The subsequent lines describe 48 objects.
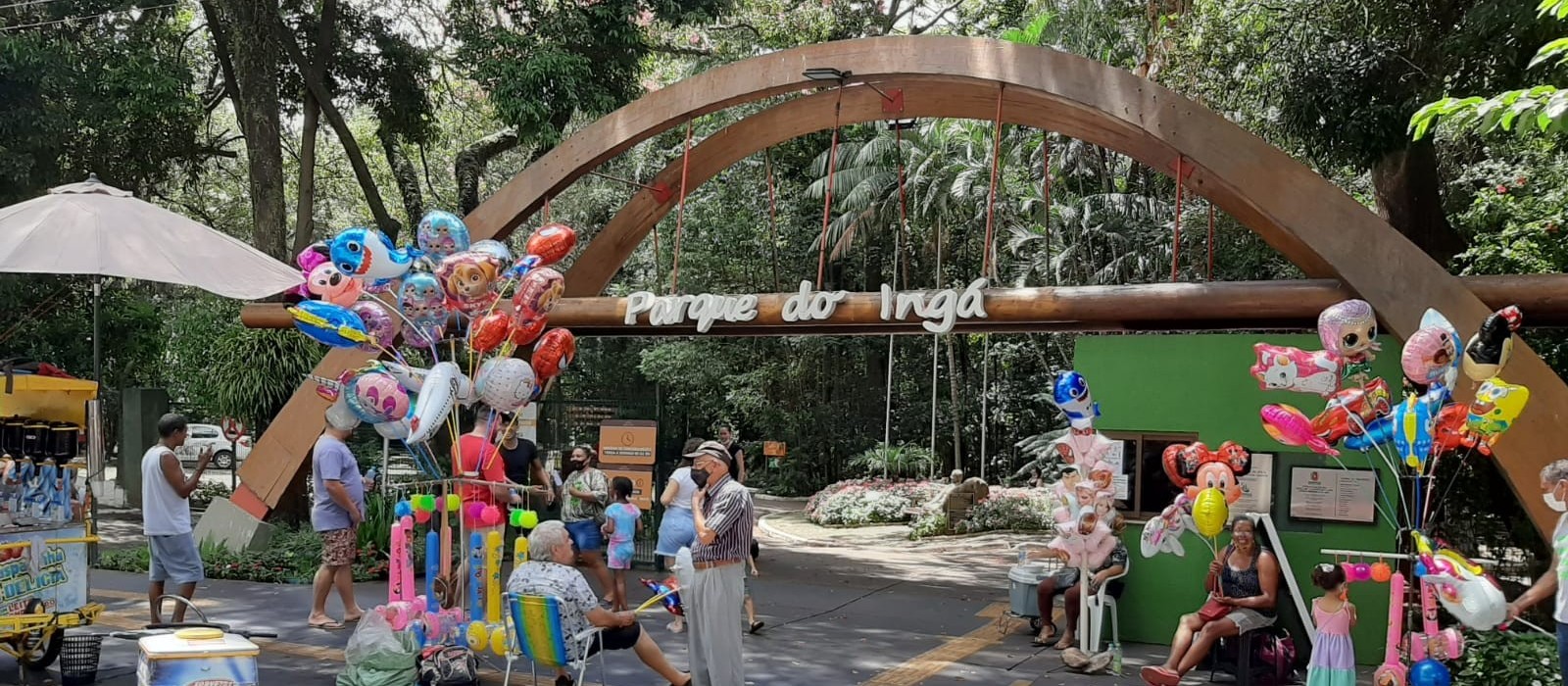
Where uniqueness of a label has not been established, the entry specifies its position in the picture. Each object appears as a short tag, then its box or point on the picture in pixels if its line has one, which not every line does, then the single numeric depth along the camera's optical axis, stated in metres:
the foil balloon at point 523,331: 7.98
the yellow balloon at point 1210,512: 7.60
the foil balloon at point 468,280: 7.74
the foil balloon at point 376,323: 7.75
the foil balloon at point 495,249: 8.12
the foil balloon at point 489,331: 7.87
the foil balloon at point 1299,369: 6.93
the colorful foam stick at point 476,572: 7.88
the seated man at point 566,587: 6.59
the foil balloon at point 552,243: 8.62
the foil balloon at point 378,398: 7.26
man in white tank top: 8.34
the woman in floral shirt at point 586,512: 9.99
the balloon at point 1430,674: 6.43
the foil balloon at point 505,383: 7.73
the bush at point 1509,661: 7.45
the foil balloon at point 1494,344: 6.43
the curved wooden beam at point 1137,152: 8.16
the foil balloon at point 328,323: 7.34
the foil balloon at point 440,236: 8.10
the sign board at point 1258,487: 8.97
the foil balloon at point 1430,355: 6.53
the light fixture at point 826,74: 10.39
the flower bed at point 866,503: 19.28
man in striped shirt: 7.05
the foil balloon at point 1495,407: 6.29
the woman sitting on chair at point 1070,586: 8.66
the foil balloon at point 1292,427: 7.01
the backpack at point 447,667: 7.38
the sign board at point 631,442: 12.65
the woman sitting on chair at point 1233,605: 7.77
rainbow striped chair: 6.55
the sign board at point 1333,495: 8.71
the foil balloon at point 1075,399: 8.12
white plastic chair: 8.41
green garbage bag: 7.21
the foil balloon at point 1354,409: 6.84
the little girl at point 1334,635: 6.76
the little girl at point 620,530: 9.38
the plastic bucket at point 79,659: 7.33
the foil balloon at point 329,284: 7.55
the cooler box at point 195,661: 5.78
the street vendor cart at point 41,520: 7.26
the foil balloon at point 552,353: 8.37
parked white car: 25.38
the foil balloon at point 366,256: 7.46
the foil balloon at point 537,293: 7.95
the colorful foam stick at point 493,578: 7.82
